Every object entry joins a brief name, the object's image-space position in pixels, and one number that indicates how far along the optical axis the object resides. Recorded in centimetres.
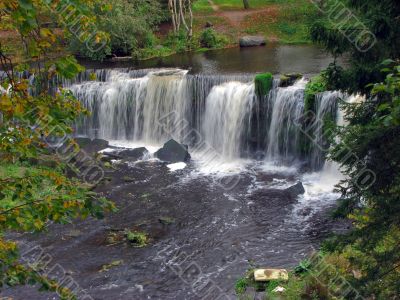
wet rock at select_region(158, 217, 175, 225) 1592
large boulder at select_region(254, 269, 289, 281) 1169
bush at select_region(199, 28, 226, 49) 3456
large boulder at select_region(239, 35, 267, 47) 3403
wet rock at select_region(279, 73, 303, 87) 2177
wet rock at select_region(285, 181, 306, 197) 1723
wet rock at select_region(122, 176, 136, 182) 1952
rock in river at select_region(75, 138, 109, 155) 2294
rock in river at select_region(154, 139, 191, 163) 2153
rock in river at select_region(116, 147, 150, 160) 2211
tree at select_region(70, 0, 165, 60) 3117
